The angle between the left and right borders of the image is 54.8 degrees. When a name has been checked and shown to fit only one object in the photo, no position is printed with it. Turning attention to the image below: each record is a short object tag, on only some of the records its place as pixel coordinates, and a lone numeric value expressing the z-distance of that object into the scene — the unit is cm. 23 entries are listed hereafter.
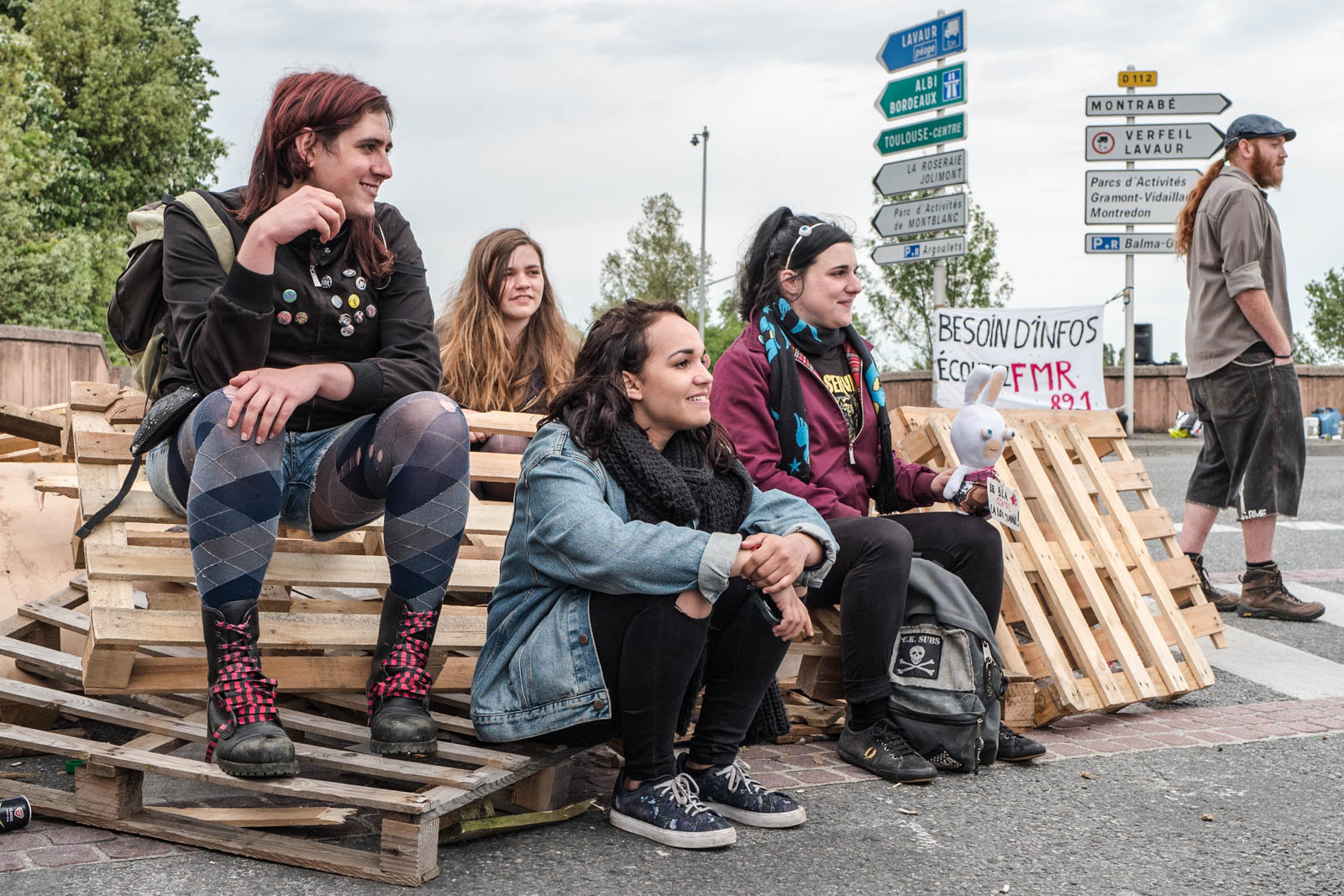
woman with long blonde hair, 510
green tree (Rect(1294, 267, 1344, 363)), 4338
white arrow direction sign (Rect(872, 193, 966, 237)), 1469
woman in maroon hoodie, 361
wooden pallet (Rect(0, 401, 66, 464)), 424
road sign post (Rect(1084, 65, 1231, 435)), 1664
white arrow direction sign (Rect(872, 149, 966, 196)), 1439
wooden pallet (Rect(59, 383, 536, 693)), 292
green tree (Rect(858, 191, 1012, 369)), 2973
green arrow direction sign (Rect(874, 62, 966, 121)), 1422
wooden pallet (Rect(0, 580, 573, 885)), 268
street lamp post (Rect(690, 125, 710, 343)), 4585
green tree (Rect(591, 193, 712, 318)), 4981
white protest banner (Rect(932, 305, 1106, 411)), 1131
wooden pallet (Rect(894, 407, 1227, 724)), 427
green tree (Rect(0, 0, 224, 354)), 2131
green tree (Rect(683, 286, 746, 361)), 5206
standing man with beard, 589
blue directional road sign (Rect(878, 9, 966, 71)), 1412
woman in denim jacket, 288
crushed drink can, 295
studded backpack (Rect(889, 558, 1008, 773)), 363
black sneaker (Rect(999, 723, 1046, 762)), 377
